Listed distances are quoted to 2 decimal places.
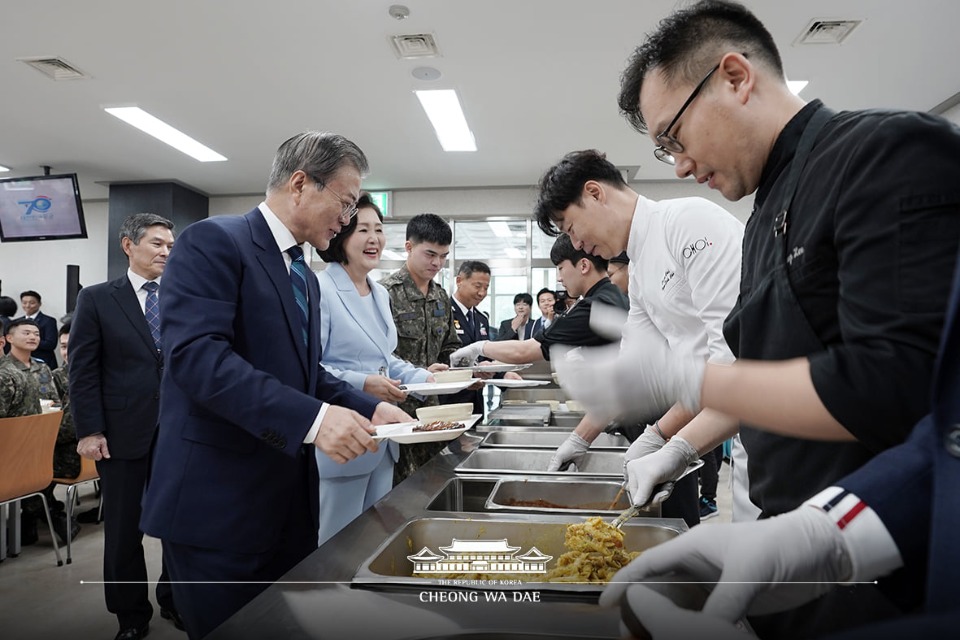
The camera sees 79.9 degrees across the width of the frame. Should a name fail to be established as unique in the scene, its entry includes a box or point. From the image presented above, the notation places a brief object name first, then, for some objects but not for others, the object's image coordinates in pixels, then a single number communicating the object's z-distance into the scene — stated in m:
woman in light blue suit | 1.84
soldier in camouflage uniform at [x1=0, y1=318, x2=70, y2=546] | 3.23
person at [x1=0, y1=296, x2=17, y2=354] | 5.22
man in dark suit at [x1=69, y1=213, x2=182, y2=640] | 2.40
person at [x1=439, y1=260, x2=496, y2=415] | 4.21
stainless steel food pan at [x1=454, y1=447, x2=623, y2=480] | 1.95
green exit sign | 7.98
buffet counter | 0.68
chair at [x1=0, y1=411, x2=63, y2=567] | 1.73
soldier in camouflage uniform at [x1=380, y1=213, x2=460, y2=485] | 2.86
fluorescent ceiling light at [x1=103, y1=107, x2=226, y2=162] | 5.14
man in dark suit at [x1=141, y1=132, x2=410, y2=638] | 1.19
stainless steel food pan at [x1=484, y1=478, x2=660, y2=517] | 1.53
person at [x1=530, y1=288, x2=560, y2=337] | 7.10
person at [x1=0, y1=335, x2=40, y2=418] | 3.18
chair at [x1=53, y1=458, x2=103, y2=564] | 3.21
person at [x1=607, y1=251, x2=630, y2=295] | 2.79
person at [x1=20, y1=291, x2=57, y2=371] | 7.01
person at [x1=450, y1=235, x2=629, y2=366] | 2.42
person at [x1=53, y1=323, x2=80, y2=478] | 3.46
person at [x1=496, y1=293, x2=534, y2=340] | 7.27
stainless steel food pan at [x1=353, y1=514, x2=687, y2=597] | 1.04
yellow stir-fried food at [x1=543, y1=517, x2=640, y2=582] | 0.88
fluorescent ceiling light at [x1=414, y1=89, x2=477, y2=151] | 4.97
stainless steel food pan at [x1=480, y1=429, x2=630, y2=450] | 2.37
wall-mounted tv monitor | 5.96
